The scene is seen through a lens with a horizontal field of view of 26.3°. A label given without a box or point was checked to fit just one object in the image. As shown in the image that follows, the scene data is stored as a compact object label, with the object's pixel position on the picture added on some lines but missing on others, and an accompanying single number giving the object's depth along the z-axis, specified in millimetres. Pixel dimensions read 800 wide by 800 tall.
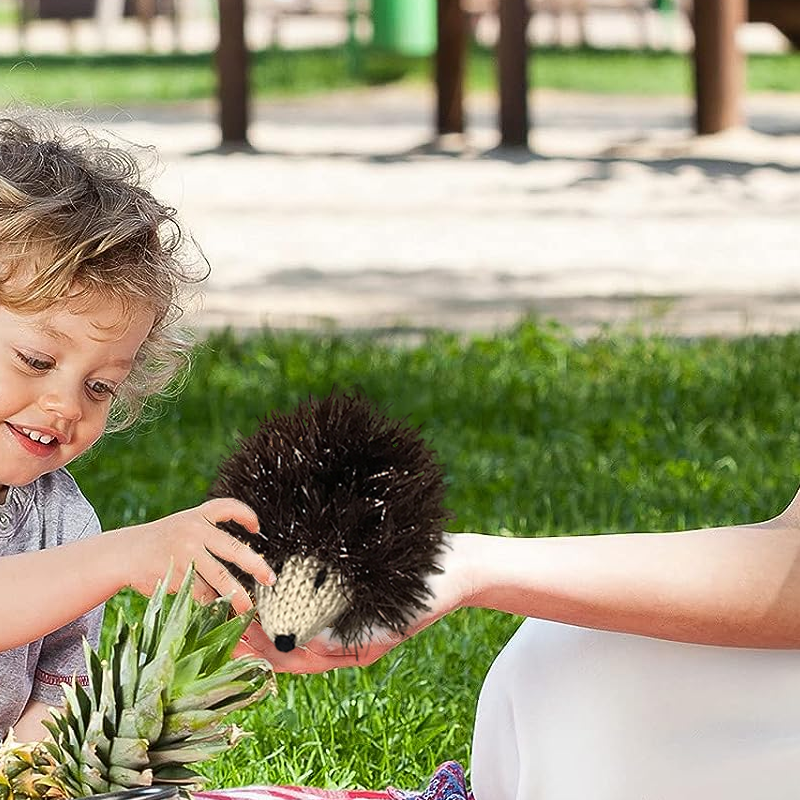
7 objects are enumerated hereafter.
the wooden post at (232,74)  12539
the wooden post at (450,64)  12906
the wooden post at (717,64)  11414
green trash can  20266
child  2213
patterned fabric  2859
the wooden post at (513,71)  12227
